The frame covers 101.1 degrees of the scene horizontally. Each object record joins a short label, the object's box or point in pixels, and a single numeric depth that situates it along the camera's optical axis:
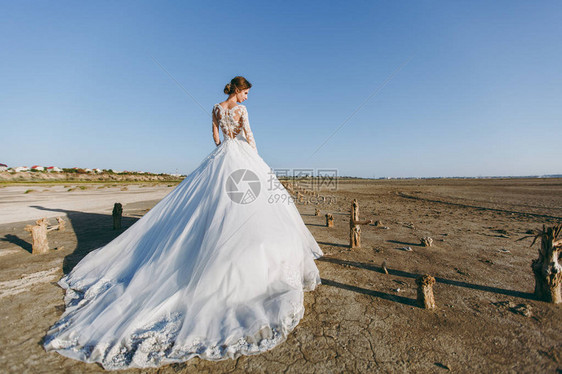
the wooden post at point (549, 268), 3.79
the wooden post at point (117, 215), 9.11
